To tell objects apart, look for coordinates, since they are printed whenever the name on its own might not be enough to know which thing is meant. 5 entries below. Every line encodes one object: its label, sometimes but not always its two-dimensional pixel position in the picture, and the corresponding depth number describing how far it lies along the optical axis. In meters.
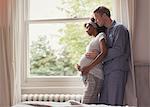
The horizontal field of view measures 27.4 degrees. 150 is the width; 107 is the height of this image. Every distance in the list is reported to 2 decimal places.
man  3.20
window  3.91
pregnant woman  3.15
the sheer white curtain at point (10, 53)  3.72
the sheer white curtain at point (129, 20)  3.32
